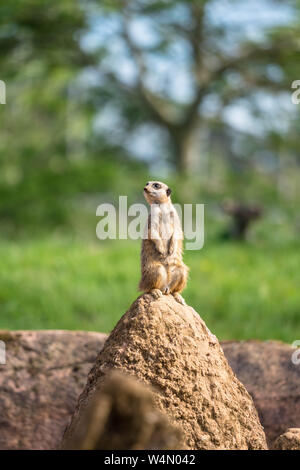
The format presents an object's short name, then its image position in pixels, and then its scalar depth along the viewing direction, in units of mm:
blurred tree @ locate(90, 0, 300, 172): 15930
